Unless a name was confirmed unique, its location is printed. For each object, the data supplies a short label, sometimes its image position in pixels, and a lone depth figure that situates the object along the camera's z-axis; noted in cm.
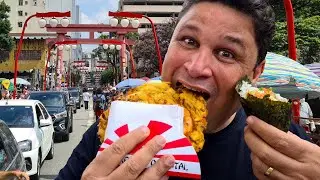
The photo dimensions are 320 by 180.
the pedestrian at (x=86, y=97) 2007
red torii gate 1835
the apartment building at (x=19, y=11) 5089
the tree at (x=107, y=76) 6189
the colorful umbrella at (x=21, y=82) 2465
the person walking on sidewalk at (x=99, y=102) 1232
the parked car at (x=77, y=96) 2330
